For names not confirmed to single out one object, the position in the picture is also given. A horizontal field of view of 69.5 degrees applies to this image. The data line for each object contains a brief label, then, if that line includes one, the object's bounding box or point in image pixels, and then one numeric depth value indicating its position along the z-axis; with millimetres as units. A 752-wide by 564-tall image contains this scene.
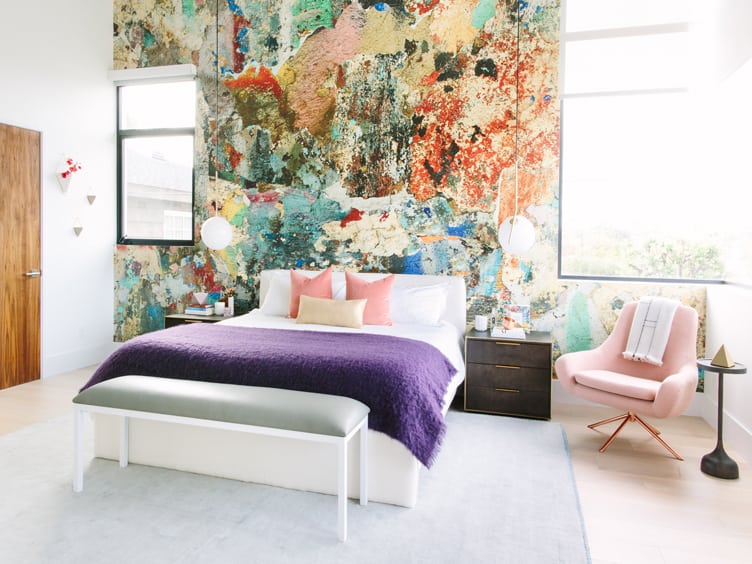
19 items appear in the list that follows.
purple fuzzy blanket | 2621
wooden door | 4453
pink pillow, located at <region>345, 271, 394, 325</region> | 4176
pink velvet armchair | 3109
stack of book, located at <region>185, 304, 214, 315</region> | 5016
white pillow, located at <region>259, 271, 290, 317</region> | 4562
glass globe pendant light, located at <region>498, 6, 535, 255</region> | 4125
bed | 2605
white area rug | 2168
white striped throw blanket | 3607
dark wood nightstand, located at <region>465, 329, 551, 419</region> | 3928
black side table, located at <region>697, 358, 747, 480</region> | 2932
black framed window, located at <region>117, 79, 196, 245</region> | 5398
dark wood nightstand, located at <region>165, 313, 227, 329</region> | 4840
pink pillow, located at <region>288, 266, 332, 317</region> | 4406
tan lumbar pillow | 4008
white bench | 2303
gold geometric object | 2977
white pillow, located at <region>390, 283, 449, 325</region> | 4262
